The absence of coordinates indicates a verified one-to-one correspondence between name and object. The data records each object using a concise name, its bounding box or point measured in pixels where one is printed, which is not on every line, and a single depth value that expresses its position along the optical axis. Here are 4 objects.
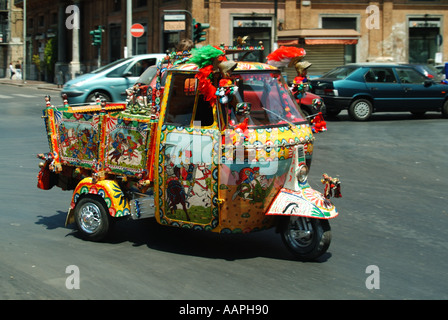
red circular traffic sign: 29.81
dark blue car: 20.08
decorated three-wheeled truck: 6.38
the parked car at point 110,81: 21.02
